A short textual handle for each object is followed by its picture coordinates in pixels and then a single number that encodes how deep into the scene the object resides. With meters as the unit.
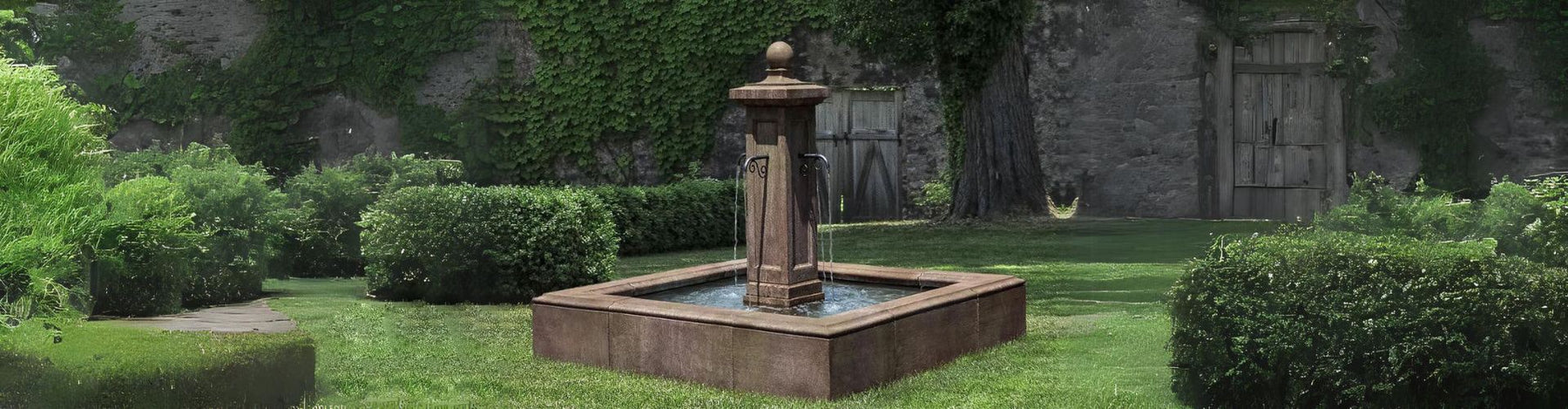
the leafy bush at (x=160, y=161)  8.24
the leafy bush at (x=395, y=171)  10.05
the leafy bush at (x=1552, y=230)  4.75
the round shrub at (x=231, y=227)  7.40
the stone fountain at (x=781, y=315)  5.19
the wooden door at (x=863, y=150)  14.61
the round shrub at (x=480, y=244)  8.14
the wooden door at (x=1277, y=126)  13.59
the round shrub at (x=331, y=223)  9.28
